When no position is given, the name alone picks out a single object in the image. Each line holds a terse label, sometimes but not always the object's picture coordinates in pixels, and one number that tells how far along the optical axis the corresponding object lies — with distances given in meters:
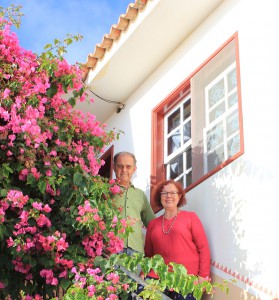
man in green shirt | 6.26
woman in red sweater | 5.97
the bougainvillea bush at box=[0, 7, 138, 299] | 5.17
